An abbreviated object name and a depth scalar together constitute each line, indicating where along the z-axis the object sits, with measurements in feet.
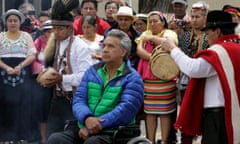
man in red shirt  30.76
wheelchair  19.34
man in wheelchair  19.79
